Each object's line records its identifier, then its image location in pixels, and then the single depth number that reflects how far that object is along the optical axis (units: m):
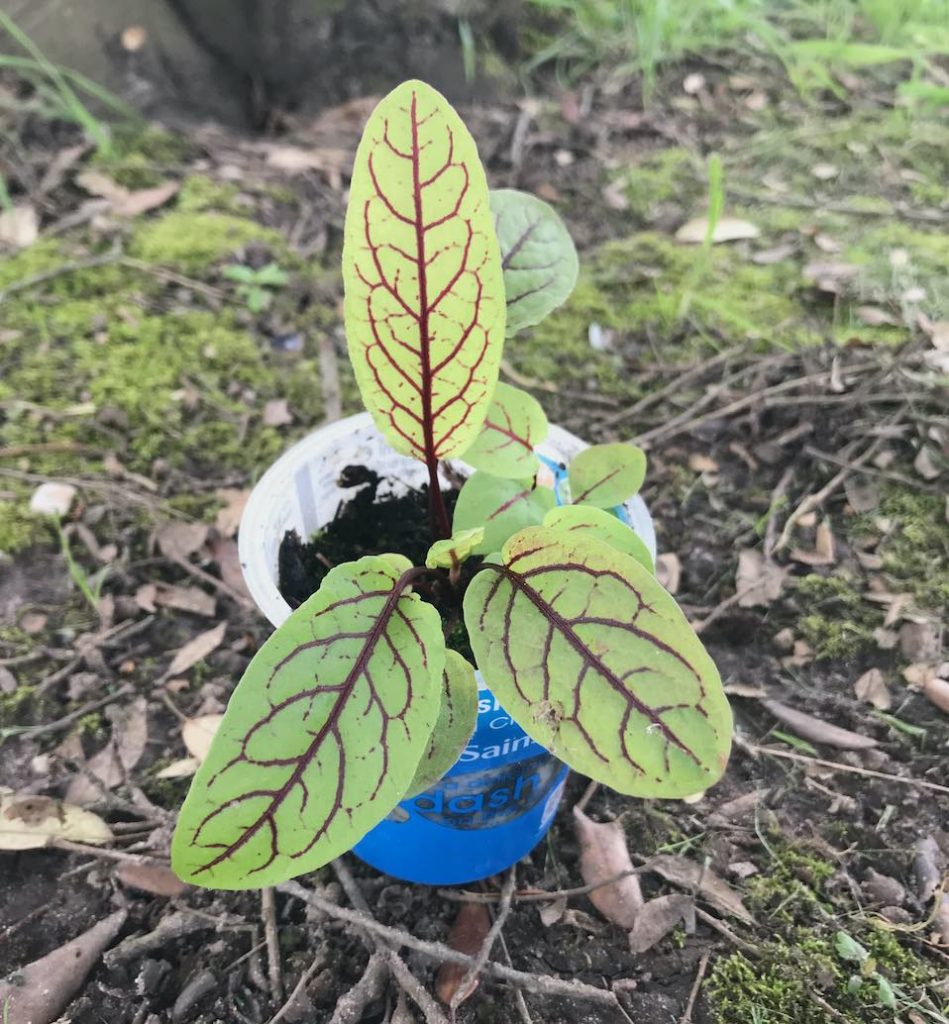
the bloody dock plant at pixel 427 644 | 0.18
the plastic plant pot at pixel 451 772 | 0.24
